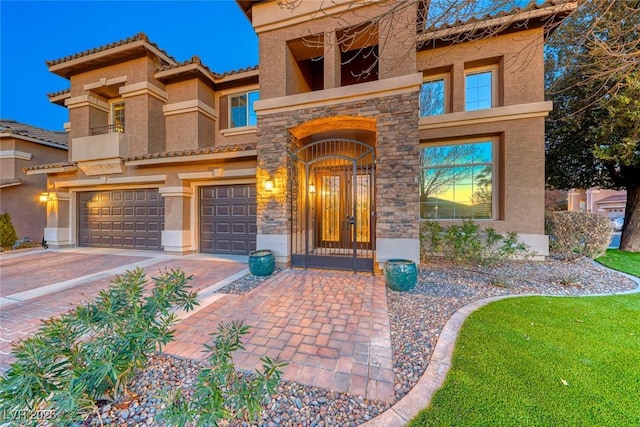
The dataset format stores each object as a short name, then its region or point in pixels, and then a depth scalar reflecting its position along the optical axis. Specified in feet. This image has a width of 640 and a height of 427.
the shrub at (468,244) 20.61
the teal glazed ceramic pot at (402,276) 15.21
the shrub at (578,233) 20.66
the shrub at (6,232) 30.01
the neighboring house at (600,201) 82.78
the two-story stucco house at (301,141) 18.89
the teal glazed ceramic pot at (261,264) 18.54
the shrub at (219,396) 4.68
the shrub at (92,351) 5.13
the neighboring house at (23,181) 34.81
